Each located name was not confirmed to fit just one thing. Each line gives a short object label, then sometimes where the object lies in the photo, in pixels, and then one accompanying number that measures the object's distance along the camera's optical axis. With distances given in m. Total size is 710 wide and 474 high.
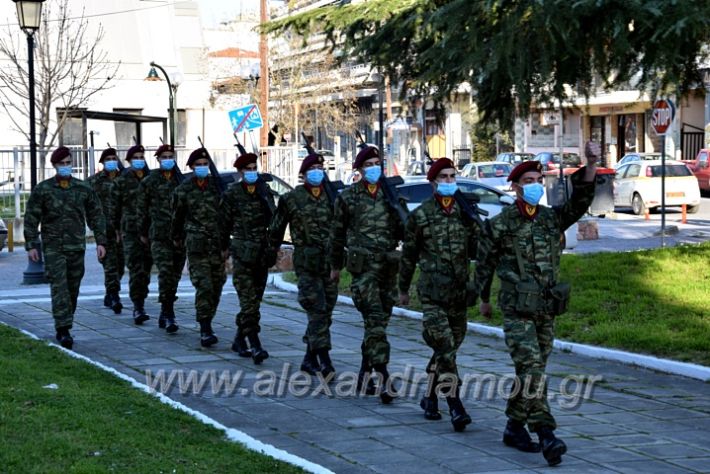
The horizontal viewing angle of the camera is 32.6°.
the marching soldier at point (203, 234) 12.16
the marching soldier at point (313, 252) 10.27
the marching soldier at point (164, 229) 13.54
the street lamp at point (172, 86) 33.83
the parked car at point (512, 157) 47.33
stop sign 23.33
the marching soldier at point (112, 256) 15.33
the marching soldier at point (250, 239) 11.27
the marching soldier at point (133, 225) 14.41
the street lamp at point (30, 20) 19.45
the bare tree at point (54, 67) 39.31
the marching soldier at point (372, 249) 9.48
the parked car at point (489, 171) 41.34
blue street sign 27.53
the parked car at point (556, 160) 46.57
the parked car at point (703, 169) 41.84
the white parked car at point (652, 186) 34.72
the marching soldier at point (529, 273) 7.63
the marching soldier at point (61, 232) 12.16
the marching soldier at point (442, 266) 8.46
